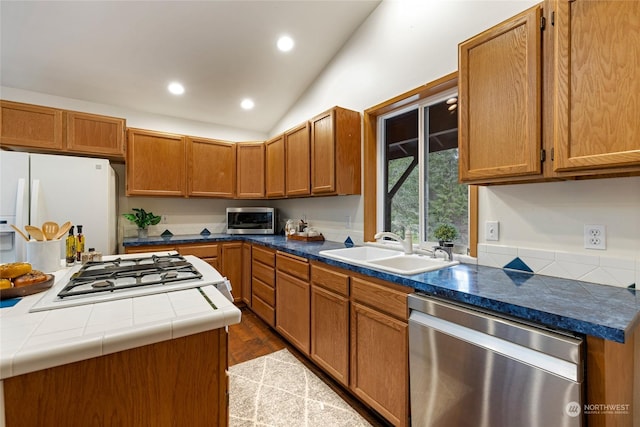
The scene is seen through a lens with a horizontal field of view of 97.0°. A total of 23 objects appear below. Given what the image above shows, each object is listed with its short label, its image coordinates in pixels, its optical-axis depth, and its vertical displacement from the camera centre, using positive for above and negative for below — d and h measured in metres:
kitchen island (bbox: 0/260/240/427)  0.70 -0.42
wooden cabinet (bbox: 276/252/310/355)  2.28 -0.74
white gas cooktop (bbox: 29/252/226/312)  1.03 -0.29
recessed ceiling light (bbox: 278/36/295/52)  2.72 +1.68
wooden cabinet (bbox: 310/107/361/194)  2.57 +0.58
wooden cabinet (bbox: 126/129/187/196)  3.18 +0.60
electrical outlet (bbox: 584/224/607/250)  1.34 -0.11
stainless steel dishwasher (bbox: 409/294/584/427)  0.93 -0.59
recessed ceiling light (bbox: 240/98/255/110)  3.58 +1.43
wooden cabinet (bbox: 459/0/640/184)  1.05 +0.52
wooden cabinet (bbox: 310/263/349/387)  1.87 -0.76
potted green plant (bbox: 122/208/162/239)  3.32 -0.06
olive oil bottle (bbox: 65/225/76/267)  1.60 -0.20
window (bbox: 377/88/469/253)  2.07 +0.35
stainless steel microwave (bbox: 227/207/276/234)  3.77 -0.08
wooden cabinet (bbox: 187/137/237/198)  3.55 +0.61
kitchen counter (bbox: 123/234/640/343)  0.91 -0.33
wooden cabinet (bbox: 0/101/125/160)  2.52 +0.80
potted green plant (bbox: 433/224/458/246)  1.91 -0.13
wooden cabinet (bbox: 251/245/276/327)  2.83 -0.74
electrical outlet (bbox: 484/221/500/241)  1.71 -0.10
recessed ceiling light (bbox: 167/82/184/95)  3.12 +1.42
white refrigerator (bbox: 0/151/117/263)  2.26 +0.16
